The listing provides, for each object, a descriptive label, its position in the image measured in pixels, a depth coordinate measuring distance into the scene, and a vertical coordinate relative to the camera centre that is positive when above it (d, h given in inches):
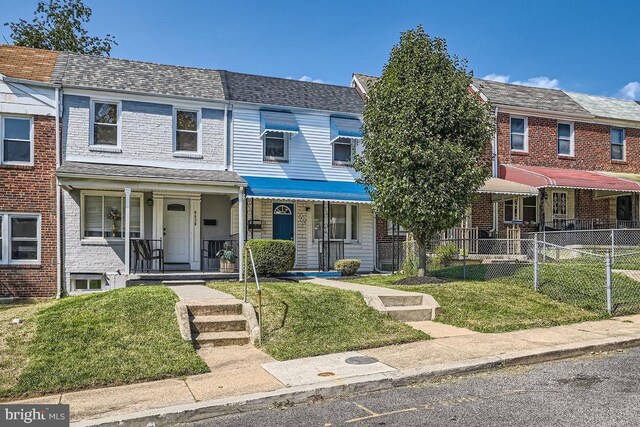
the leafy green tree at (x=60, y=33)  1048.8 +378.9
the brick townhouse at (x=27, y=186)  592.4 +38.6
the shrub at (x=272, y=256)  579.8 -37.8
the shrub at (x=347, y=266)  674.8 -56.4
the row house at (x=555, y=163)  778.8 +94.8
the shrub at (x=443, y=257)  657.6 -43.2
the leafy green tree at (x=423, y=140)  494.9 +77.7
